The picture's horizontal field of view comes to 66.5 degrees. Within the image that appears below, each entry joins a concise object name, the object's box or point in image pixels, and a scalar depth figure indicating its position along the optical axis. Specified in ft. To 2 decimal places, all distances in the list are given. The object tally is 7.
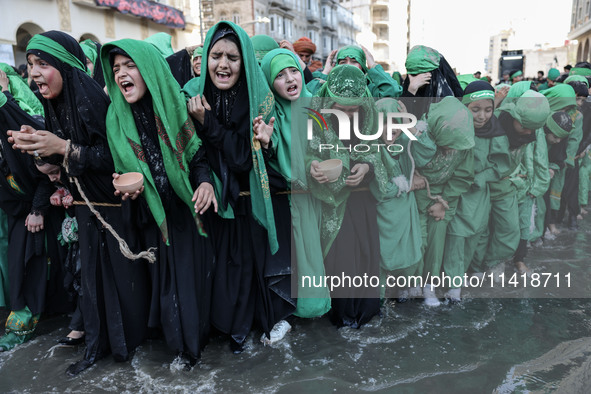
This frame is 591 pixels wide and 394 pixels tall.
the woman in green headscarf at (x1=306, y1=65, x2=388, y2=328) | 9.33
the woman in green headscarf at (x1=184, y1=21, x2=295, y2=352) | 8.27
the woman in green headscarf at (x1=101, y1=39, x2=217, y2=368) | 7.69
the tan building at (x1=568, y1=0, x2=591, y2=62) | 111.72
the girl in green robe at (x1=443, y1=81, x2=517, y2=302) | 11.08
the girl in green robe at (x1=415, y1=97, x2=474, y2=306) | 10.24
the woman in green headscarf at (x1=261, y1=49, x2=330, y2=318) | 9.12
